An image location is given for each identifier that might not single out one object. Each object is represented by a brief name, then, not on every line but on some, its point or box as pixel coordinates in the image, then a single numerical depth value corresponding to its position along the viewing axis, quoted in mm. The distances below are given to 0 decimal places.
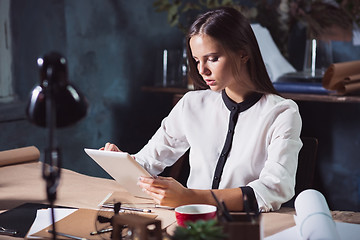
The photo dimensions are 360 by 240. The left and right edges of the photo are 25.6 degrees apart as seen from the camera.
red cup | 1844
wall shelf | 3152
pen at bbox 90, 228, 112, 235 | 1848
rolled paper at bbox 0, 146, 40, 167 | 2624
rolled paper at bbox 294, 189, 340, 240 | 1725
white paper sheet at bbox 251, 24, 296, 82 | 3636
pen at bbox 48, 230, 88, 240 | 1819
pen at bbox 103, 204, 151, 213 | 2033
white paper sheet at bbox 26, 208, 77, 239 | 1892
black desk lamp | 1479
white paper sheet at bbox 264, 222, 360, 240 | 1831
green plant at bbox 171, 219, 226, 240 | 1455
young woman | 2106
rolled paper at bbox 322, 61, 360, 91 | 3069
